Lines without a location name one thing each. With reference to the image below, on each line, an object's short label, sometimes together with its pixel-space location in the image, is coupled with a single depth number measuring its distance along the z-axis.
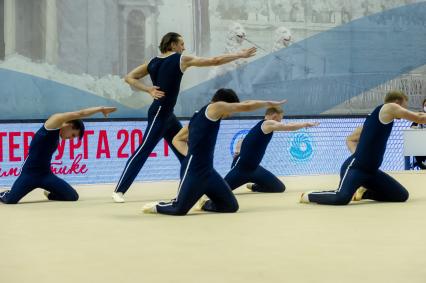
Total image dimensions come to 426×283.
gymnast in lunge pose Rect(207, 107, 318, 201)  15.29
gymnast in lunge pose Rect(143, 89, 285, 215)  11.30
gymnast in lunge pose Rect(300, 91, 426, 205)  12.55
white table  22.88
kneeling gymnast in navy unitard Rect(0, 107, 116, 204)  14.01
